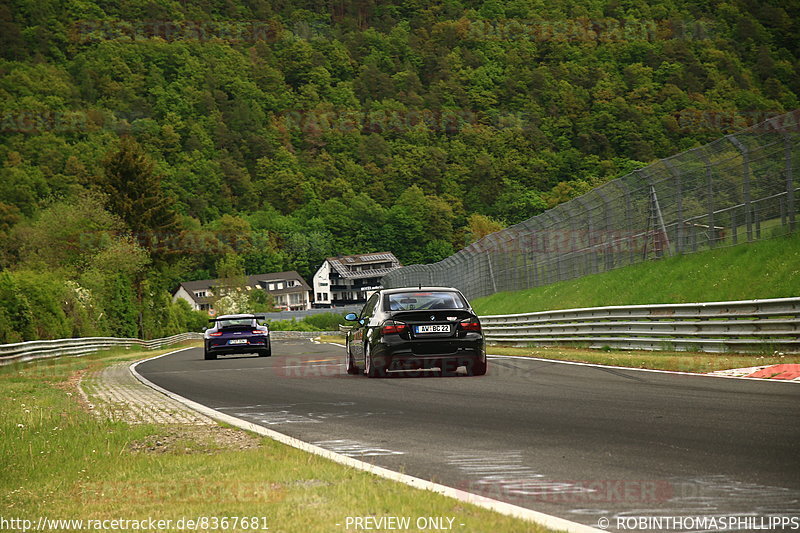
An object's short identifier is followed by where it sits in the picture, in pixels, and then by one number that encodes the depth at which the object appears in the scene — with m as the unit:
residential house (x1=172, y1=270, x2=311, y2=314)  181.50
